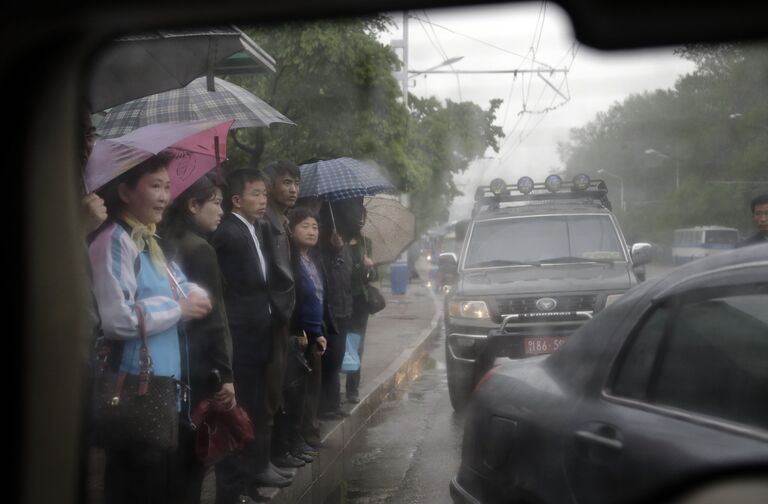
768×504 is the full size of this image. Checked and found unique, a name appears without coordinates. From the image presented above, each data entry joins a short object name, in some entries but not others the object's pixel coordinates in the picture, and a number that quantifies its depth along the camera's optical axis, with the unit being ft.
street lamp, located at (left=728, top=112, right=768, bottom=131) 85.90
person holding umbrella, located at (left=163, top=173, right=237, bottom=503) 15.46
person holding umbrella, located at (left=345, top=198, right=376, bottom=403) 29.30
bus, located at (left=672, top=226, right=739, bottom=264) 62.59
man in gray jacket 19.21
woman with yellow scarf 13.33
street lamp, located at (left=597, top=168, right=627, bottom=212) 90.79
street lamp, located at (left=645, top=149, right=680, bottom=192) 121.49
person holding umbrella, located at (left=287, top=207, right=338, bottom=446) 21.84
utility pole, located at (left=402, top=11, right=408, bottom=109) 72.29
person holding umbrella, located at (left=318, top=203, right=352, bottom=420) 26.58
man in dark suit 18.30
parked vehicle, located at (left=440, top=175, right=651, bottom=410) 25.99
